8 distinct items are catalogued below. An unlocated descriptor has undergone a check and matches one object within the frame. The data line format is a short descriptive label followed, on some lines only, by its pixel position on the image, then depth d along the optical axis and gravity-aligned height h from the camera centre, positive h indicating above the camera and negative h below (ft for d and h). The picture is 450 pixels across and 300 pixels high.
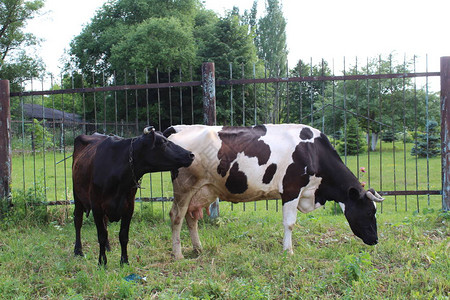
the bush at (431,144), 63.65 -4.38
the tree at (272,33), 154.92 +36.39
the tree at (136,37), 97.86 +24.51
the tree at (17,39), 103.50 +25.33
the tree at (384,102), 65.77 +3.30
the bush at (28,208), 22.88 -4.89
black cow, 15.42 -1.79
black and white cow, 17.08 -2.37
